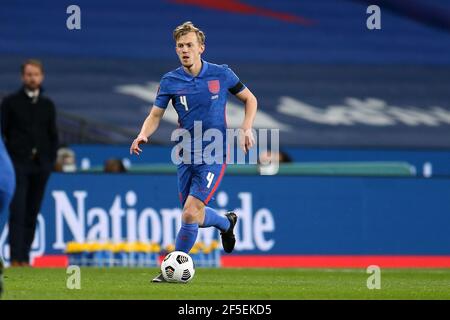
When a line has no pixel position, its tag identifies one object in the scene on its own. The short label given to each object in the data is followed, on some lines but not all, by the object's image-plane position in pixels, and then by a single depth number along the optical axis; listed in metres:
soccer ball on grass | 9.93
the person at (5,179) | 7.39
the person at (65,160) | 17.05
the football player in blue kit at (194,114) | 10.17
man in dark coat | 13.59
